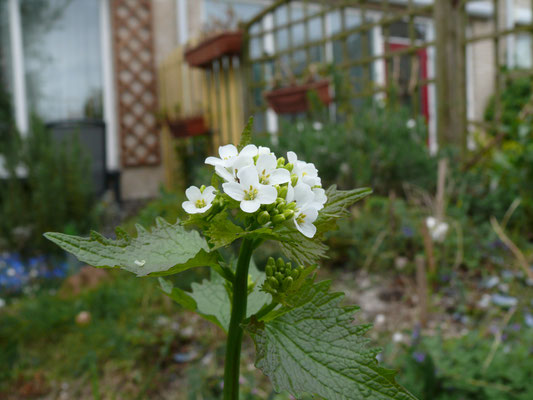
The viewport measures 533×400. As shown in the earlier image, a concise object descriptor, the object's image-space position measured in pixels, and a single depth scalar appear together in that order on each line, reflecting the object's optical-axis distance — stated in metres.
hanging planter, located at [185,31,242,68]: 5.20
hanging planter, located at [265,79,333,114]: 3.94
